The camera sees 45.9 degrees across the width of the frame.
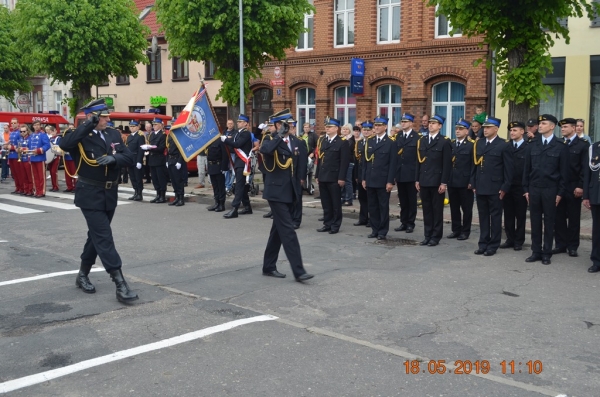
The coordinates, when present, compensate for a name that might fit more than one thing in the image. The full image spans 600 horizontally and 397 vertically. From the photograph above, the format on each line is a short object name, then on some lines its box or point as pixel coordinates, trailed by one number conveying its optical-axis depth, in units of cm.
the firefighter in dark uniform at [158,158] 1675
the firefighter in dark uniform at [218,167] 1516
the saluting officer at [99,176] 743
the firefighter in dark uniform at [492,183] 1035
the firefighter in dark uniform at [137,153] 1741
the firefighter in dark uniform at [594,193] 917
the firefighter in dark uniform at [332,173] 1250
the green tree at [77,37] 2622
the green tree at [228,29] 1881
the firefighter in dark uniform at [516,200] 1077
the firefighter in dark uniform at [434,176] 1120
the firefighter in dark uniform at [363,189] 1326
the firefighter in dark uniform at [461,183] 1138
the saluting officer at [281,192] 837
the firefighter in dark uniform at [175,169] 1634
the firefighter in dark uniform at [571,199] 1006
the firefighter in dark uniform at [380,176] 1165
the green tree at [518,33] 1283
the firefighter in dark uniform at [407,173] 1238
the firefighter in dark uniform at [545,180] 973
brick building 2289
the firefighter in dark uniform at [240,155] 1411
